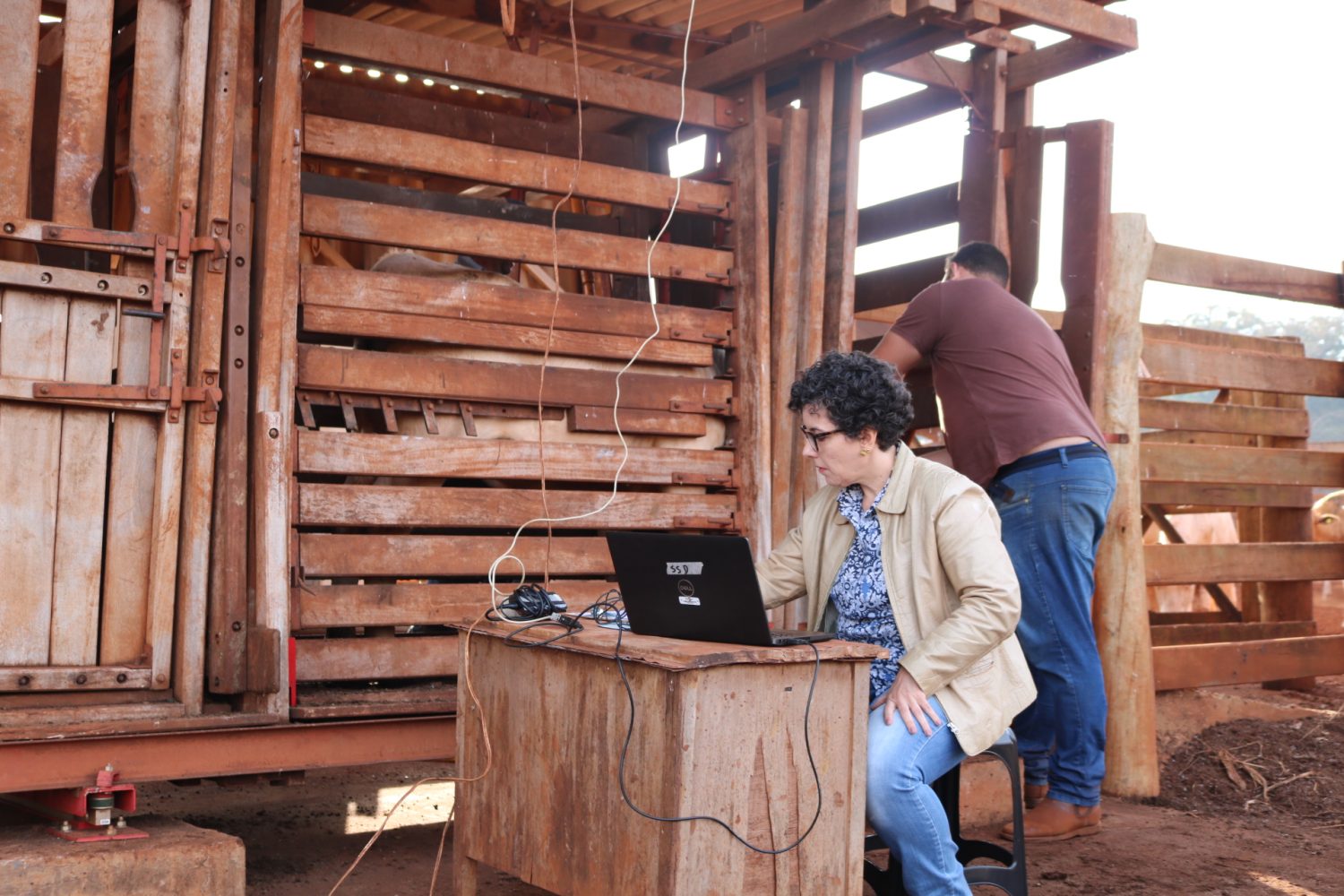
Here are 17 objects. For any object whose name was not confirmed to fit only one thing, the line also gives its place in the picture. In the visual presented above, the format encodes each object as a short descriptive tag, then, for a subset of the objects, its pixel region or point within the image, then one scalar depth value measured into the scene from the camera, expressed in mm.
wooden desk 3158
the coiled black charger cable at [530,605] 3988
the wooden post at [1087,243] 6242
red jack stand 4188
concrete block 3869
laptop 3334
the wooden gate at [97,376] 4348
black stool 3922
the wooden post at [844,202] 6211
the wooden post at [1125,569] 6238
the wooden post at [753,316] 5965
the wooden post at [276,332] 4695
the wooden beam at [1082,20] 5738
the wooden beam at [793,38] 5598
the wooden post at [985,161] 6504
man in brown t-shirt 5230
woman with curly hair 3549
